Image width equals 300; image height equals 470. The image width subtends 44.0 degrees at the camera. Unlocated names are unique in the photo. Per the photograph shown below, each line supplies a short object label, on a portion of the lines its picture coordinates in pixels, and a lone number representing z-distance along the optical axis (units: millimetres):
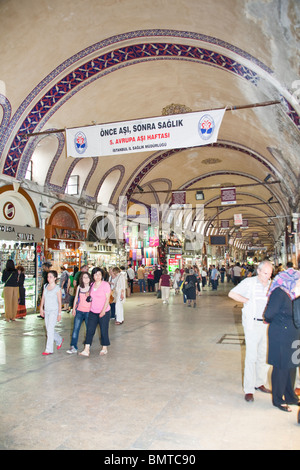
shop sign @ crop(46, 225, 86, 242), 13320
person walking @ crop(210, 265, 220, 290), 21266
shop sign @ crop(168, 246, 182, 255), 23938
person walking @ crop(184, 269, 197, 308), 12992
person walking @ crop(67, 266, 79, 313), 10803
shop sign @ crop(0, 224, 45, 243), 11023
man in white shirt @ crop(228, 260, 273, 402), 4172
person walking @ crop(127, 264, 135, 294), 17750
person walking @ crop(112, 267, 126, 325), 8738
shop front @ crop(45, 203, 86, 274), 13391
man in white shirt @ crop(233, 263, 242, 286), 20755
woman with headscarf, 3742
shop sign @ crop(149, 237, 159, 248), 21703
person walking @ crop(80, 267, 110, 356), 6082
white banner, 8070
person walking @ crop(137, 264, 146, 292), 19236
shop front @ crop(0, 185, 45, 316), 11289
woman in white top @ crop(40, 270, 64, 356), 6328
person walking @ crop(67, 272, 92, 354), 6305
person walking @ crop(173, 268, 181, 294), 19172
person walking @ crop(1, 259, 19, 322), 10320
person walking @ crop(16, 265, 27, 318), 10758
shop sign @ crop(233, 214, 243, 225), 25156
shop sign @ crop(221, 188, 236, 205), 17739
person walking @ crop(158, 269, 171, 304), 14078
